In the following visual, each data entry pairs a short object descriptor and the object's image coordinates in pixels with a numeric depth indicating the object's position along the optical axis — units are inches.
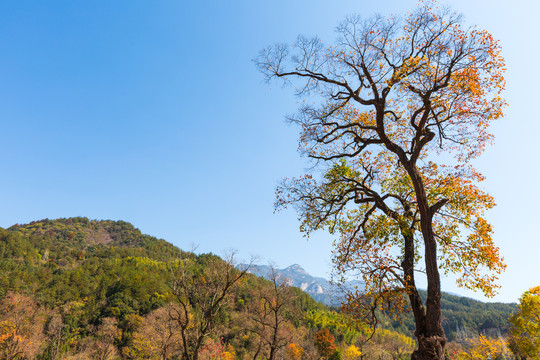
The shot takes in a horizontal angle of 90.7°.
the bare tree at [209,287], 611.8
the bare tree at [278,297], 972.6
